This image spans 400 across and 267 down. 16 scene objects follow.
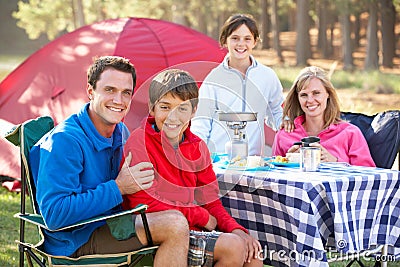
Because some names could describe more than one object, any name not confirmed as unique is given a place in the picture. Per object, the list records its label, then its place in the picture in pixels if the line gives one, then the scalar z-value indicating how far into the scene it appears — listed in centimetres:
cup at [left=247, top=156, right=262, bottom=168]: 303
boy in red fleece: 262
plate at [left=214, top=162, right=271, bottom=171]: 301
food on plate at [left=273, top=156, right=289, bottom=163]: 317
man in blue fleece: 250
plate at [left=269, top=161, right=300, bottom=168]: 311
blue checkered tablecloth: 269
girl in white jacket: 385
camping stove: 298
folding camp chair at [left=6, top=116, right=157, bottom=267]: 256
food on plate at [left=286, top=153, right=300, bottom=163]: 321
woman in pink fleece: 338
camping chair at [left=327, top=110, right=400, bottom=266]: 347
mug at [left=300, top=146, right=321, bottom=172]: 294
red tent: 573
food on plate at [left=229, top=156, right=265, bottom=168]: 304
